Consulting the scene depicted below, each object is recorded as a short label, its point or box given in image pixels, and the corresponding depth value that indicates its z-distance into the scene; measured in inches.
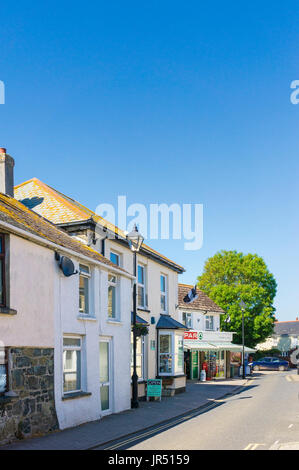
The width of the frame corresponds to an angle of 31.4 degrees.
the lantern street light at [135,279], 759.7
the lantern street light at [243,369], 1566.2
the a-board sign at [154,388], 886.4
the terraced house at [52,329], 469.4
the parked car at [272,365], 2233.0
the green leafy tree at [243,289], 2196.1
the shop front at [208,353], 1434.5
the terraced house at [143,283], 777.6
